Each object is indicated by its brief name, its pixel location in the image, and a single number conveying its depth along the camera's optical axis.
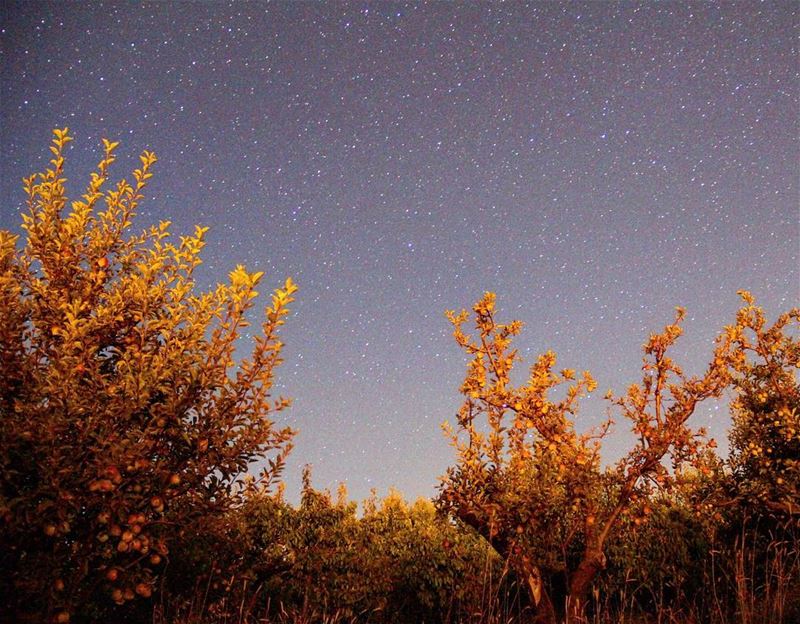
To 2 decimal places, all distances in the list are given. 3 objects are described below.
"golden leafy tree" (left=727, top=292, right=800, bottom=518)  12.11
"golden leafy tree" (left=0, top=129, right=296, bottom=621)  5.00
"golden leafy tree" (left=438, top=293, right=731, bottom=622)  10.59
